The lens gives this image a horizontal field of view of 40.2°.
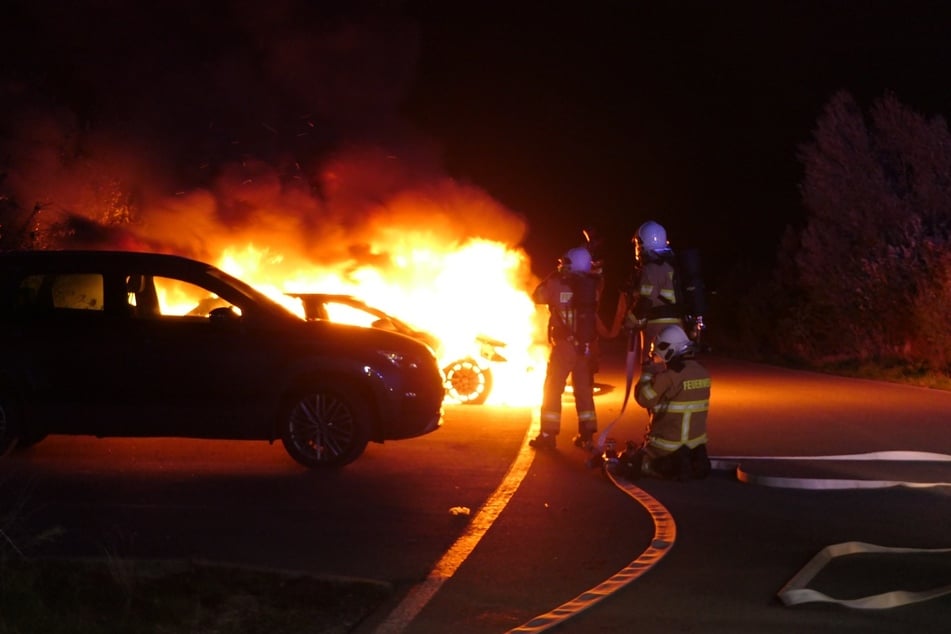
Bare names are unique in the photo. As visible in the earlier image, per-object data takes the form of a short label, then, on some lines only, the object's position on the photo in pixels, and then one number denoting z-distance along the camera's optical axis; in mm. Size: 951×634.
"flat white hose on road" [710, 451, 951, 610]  6215
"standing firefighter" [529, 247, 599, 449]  12469
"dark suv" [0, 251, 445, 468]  10836
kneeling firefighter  10258
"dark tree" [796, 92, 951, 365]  26156
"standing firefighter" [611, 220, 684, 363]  11516
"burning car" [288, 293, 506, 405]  15219
